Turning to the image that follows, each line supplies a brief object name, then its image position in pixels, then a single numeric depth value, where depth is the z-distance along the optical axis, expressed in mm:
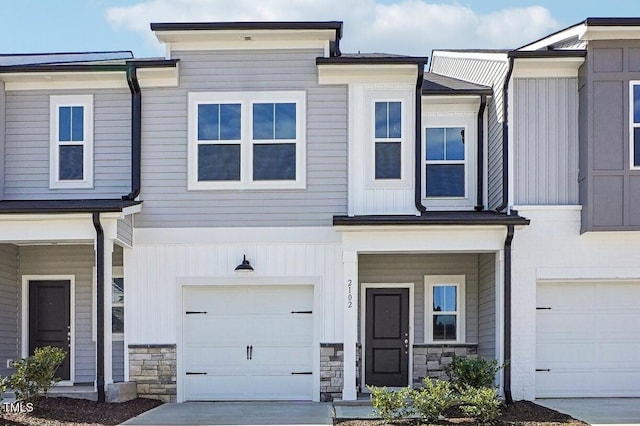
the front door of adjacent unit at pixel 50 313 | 15961
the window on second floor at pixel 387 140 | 14906
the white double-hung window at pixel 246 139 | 14922
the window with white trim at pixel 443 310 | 16141
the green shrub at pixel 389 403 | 11828
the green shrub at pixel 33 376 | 12625
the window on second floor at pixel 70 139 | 15234
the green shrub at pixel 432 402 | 11758
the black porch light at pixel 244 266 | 14586
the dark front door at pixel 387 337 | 16125
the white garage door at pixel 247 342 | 14914
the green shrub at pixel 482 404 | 11805
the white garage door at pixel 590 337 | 14789
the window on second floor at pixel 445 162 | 16203
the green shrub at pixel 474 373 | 13156
